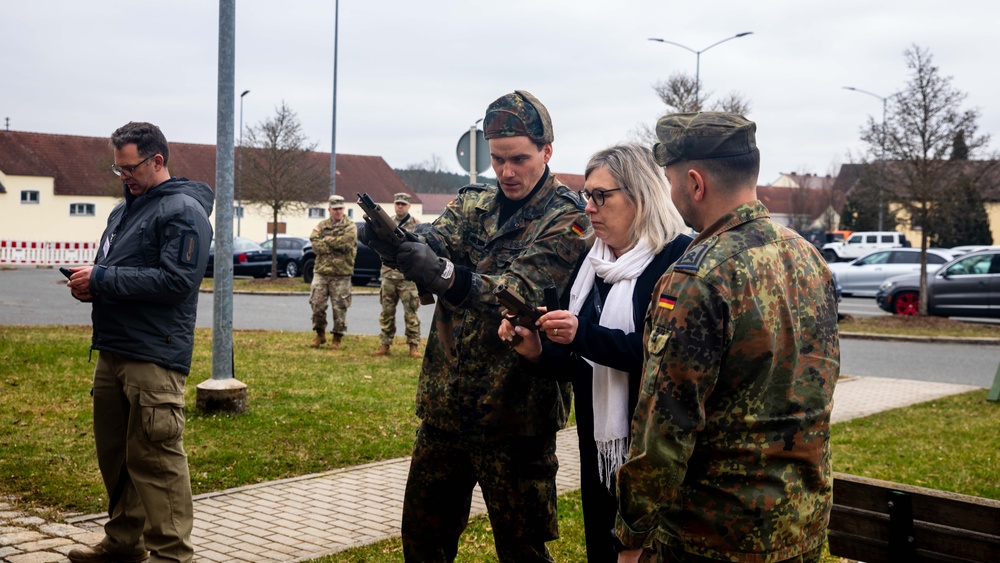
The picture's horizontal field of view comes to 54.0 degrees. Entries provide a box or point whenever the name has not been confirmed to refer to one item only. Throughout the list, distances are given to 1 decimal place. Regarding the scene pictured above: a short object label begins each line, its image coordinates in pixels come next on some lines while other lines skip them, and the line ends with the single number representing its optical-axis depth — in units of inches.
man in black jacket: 175.8
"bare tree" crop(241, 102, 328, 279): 1248.2
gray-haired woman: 121.0
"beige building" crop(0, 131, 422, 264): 2074.3
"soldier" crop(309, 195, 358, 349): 529.3
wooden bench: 125.3
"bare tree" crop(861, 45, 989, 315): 768.9
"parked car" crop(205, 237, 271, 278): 1216.8
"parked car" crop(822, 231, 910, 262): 1862.7
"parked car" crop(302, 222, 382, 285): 1075.4
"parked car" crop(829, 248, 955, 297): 1099.9
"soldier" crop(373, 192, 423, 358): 505.7
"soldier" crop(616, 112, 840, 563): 89.6
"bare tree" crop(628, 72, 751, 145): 1128.8
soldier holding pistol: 136.7
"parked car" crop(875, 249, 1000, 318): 792.9
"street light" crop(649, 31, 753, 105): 1141.7
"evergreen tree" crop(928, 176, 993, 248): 783.7
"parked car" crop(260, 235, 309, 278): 1250.0
